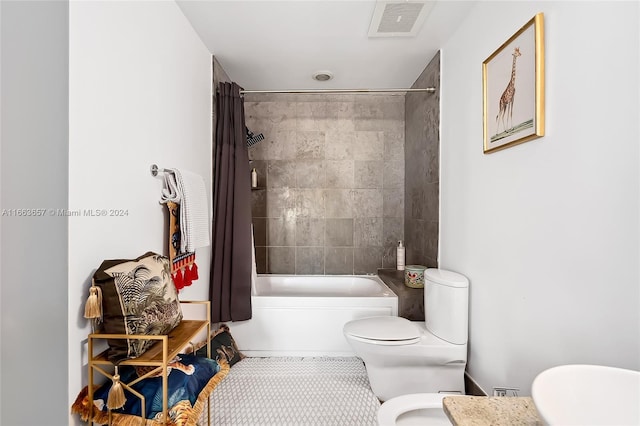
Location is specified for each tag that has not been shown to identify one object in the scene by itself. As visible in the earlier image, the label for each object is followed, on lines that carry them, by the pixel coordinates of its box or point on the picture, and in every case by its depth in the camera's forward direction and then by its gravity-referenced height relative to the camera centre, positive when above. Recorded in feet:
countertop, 2.68 -1.74
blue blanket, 3.79 -2.24
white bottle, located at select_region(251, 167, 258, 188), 10.33 +1.04
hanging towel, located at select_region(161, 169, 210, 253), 5.64 +0.17
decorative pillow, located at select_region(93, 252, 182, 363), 3.78 -1.12
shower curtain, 7.98 -0.12
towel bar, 5.29 +0.68
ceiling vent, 5.87 +3.80
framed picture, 4.18 +1.82
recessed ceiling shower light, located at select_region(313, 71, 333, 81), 9.05 +3.90
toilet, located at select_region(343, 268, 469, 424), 6.12 -2.55
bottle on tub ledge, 10.09 -1.39
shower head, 10.17 +2.34
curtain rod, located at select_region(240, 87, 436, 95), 8.06 +3.12
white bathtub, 8.22 -2.87
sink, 2.40 -1.39
